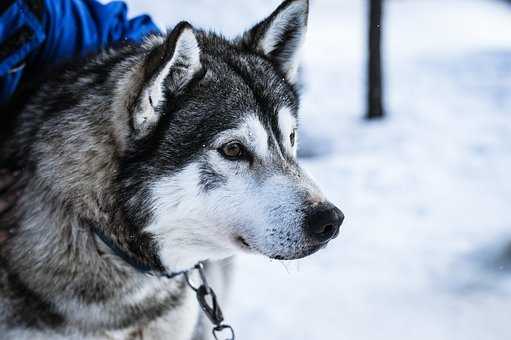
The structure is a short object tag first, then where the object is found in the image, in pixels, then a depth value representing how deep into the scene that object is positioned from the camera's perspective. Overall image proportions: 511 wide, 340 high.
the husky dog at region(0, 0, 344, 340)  1.25
